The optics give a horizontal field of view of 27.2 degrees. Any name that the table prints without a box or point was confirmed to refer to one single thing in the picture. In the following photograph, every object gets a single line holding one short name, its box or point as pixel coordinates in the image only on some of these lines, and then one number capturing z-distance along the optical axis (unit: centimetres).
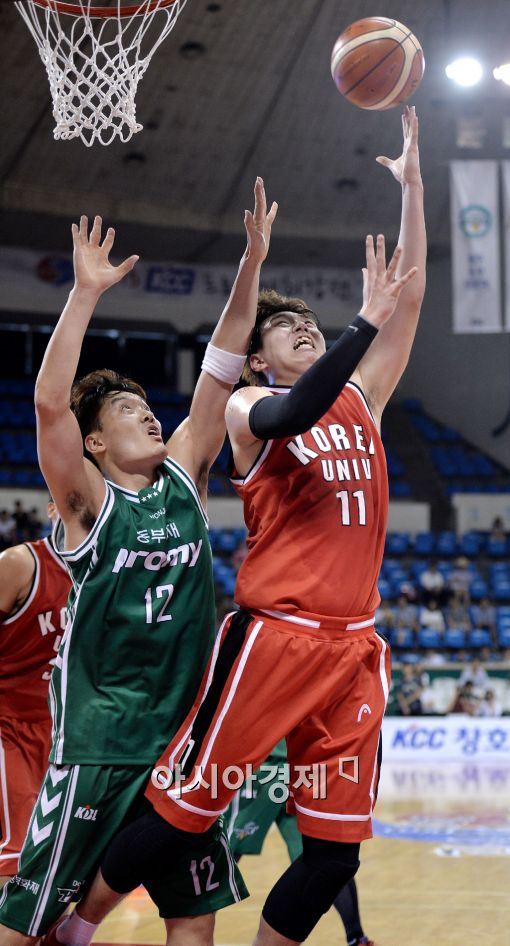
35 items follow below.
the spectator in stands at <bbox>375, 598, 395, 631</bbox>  1561
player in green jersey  292
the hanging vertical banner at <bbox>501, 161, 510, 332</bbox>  1538
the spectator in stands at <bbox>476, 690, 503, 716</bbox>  1334
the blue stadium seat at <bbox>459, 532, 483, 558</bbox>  1873
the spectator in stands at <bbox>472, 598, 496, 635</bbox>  1639
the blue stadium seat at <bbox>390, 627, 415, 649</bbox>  1547
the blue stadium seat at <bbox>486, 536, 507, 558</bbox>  1891
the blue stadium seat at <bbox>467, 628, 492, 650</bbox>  1591
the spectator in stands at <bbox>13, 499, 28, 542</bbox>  1609
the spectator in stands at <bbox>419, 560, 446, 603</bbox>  1664
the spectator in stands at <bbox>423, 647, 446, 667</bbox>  1462
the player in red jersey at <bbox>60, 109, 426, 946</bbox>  290
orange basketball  485
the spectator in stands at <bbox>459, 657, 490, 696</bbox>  1409
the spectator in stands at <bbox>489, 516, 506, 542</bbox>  1916
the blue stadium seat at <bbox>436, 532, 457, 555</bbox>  1872
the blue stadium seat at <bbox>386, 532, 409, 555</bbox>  1861
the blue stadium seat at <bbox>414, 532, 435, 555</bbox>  1869
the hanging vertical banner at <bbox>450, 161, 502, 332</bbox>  1549
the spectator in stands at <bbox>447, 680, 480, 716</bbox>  1348
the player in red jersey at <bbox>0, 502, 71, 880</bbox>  395
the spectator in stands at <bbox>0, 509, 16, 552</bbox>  1559
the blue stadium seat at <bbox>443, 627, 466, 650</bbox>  1576
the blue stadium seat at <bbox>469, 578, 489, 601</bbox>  1728
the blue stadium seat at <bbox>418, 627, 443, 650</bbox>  1557
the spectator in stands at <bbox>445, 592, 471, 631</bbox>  1642
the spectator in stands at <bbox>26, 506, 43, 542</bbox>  1598
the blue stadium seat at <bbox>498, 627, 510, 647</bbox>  1602
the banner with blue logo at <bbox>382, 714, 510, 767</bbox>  1268
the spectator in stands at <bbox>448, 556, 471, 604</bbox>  1705
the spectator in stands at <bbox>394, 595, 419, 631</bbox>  1576
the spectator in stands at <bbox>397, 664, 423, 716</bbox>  1317
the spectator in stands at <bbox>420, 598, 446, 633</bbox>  1595
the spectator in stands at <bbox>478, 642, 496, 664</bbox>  1459
